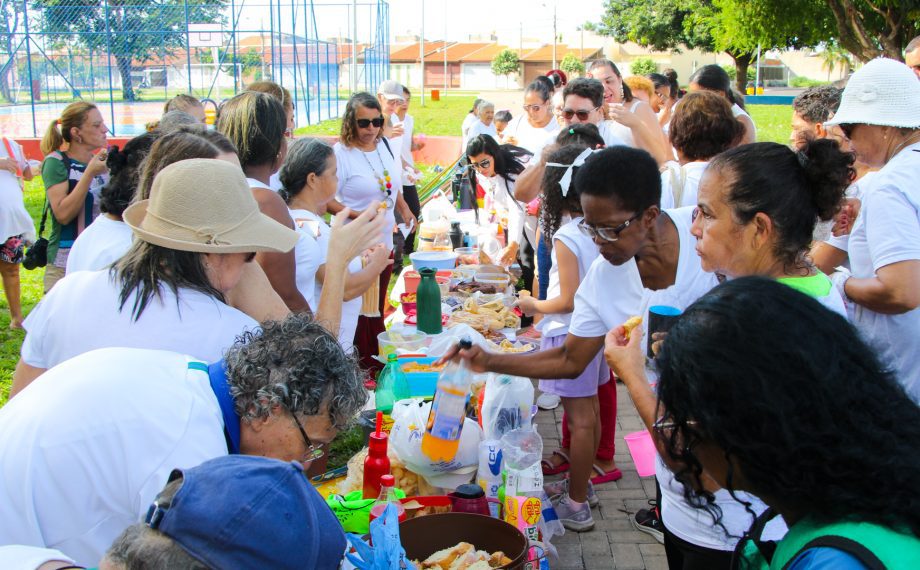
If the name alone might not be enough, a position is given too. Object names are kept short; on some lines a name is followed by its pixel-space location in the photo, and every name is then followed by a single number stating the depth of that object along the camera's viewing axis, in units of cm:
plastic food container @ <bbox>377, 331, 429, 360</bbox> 418
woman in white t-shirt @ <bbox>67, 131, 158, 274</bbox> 289
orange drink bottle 267
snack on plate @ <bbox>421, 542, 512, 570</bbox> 245
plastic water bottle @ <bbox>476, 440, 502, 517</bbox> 293
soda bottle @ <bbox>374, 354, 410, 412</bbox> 363
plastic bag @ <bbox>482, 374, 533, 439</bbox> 339
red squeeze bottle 286
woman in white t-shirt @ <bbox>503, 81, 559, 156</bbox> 757
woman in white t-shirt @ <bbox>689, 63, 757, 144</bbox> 591
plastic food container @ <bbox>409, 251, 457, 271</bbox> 555
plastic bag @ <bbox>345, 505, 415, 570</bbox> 208
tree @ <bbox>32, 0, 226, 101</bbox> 2194
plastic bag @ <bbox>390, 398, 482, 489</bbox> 293
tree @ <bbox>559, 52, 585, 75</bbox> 3972
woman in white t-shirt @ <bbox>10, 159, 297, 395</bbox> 211
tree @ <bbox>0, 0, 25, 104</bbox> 1958
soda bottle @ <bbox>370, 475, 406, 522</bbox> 263
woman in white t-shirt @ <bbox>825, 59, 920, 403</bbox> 267
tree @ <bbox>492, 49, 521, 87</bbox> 7162
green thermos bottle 438
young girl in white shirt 375
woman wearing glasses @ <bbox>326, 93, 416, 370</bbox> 570
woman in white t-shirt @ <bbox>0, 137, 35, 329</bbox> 605
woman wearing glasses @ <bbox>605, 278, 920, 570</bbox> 109
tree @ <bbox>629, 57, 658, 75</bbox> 5362
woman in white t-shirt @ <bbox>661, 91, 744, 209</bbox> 378
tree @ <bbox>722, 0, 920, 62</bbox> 2278
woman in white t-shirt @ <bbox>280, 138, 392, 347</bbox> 383
